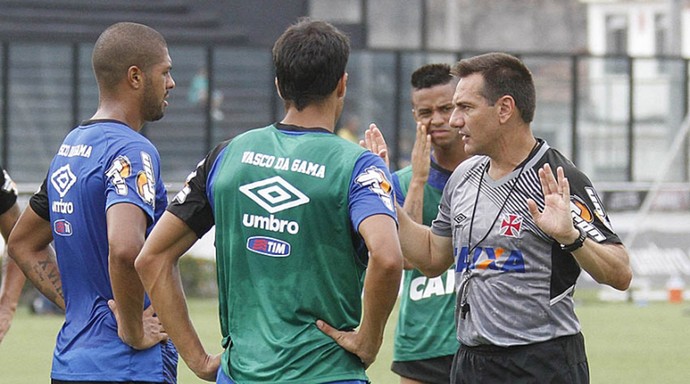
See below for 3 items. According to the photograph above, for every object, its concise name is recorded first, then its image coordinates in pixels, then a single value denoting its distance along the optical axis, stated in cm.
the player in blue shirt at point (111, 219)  1096
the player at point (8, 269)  1295
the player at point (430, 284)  1474
